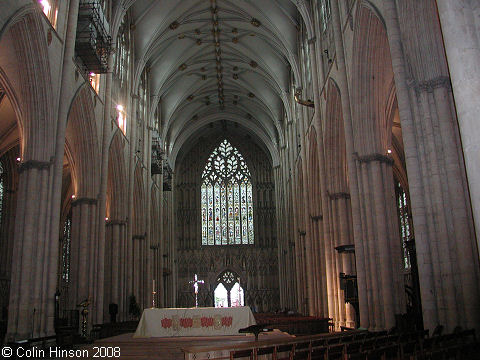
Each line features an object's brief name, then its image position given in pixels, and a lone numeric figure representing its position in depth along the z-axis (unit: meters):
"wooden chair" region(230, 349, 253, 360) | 6.56
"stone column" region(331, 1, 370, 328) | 14.78
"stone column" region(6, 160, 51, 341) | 13.05
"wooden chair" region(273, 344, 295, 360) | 7.06
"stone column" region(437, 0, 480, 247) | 6.52
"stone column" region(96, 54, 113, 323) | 18.92
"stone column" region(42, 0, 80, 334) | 13.72
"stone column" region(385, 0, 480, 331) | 9.67
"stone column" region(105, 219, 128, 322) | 21.83
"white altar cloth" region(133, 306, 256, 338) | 14.58
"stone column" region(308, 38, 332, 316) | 20.55
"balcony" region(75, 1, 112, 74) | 16.92
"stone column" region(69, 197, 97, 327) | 17.81
